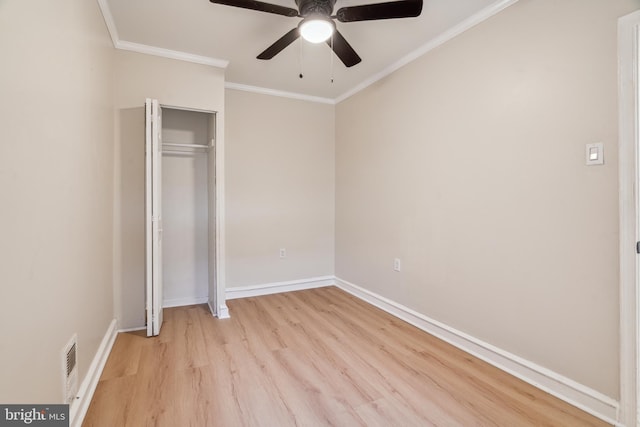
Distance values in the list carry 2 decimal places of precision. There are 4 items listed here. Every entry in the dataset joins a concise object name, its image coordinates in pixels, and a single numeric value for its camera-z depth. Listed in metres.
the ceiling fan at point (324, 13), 1.71
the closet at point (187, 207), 3.21
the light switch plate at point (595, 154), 1.58
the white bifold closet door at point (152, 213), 2.45
